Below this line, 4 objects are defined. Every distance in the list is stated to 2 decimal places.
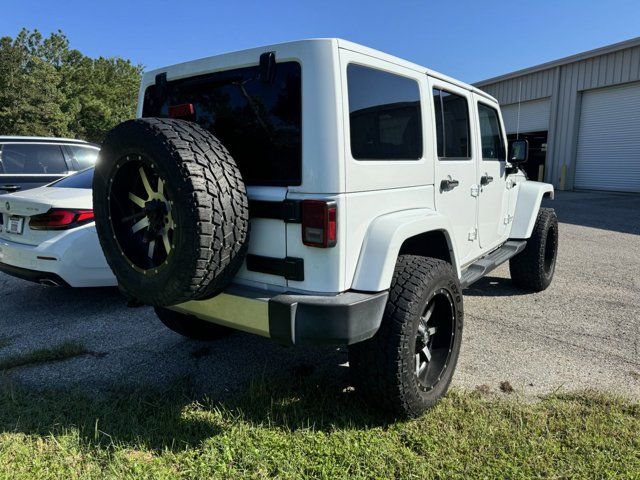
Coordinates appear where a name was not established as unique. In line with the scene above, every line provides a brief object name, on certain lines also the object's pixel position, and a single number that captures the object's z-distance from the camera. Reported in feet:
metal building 51.62
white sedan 13.23
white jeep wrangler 7.15
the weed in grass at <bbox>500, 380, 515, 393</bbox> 9.62
